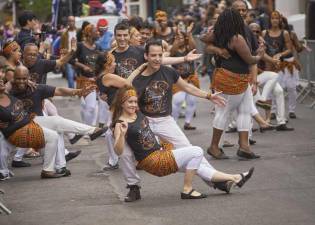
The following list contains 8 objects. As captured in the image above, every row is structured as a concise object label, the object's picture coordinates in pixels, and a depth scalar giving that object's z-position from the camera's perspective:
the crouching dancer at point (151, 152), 9.46
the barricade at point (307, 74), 18.47
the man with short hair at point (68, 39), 19.95
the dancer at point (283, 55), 15.54
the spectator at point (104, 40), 17.20
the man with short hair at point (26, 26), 14.29
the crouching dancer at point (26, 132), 11.27
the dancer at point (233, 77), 11.81
